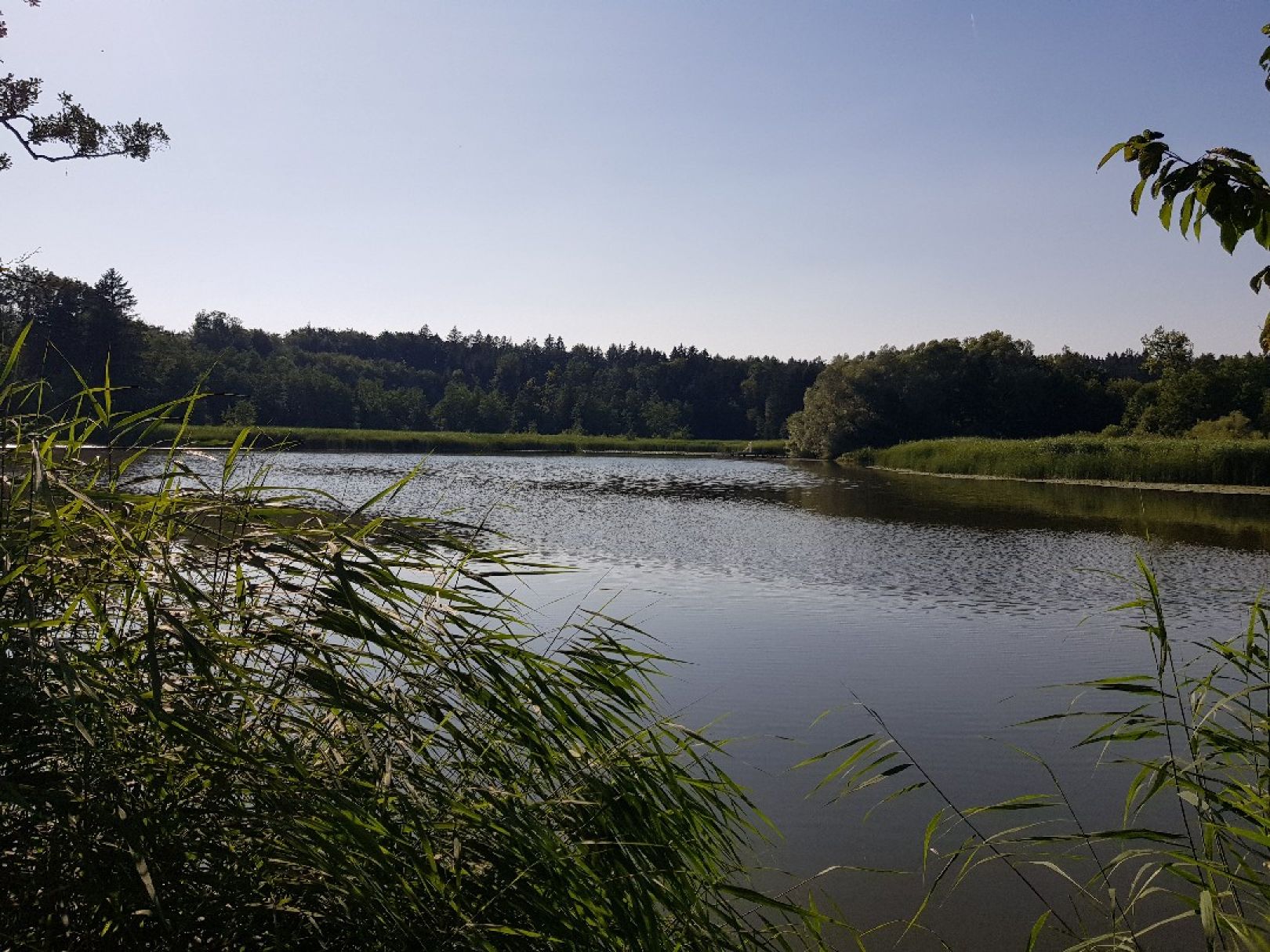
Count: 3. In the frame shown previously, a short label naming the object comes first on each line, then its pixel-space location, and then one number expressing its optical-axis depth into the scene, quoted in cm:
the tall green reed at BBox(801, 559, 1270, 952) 244
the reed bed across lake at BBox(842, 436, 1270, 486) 2880
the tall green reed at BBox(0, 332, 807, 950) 190
